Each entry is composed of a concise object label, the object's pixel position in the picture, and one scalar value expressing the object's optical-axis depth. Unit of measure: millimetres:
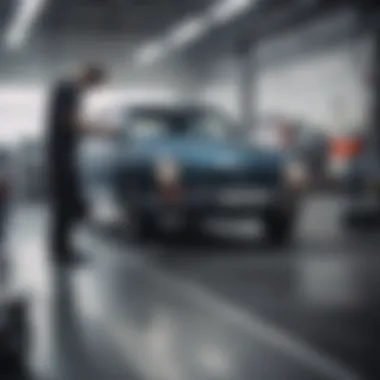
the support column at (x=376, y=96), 5825
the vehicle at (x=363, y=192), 8078
